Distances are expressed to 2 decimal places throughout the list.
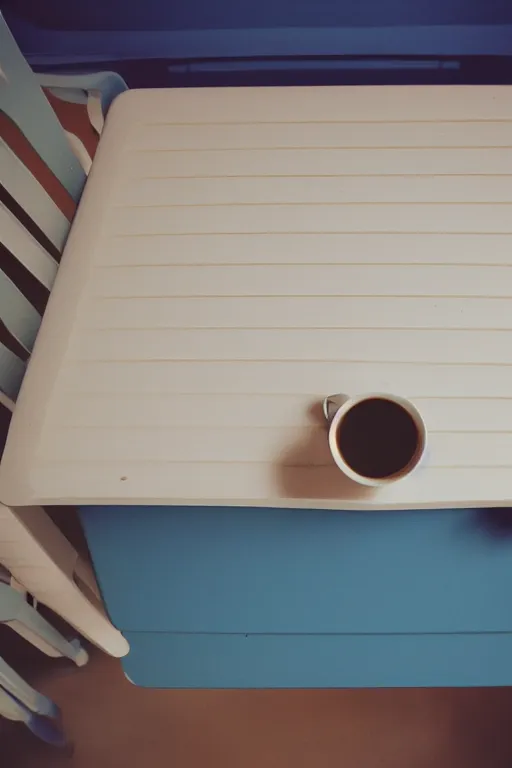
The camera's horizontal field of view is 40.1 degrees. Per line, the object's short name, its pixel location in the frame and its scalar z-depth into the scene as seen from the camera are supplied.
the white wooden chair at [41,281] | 0.67
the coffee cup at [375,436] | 0.55
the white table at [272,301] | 0.59
